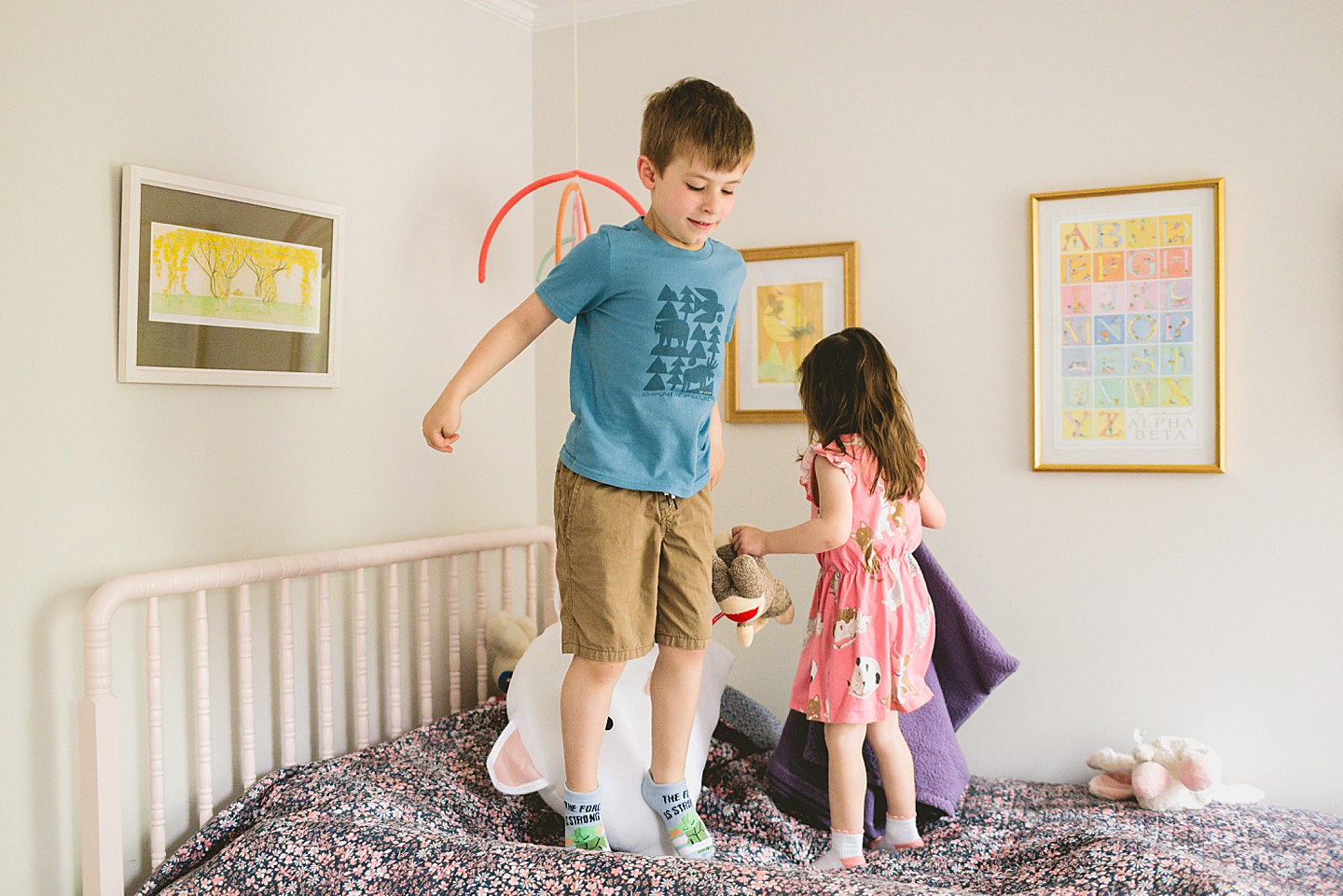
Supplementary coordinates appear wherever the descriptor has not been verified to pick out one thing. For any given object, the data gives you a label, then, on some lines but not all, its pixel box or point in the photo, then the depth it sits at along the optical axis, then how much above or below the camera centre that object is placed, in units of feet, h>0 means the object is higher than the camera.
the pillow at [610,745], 6.05 -1.85
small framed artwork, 8.17 +0.94
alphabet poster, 7.04 +0.75
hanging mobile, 7.89 +1.81
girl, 6.15 -0.81
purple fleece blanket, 6.66 -1.90
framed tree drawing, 6.01 +0.93
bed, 4.96 -2.01
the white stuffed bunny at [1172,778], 6.57 -2.13
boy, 5.30 +0.20
